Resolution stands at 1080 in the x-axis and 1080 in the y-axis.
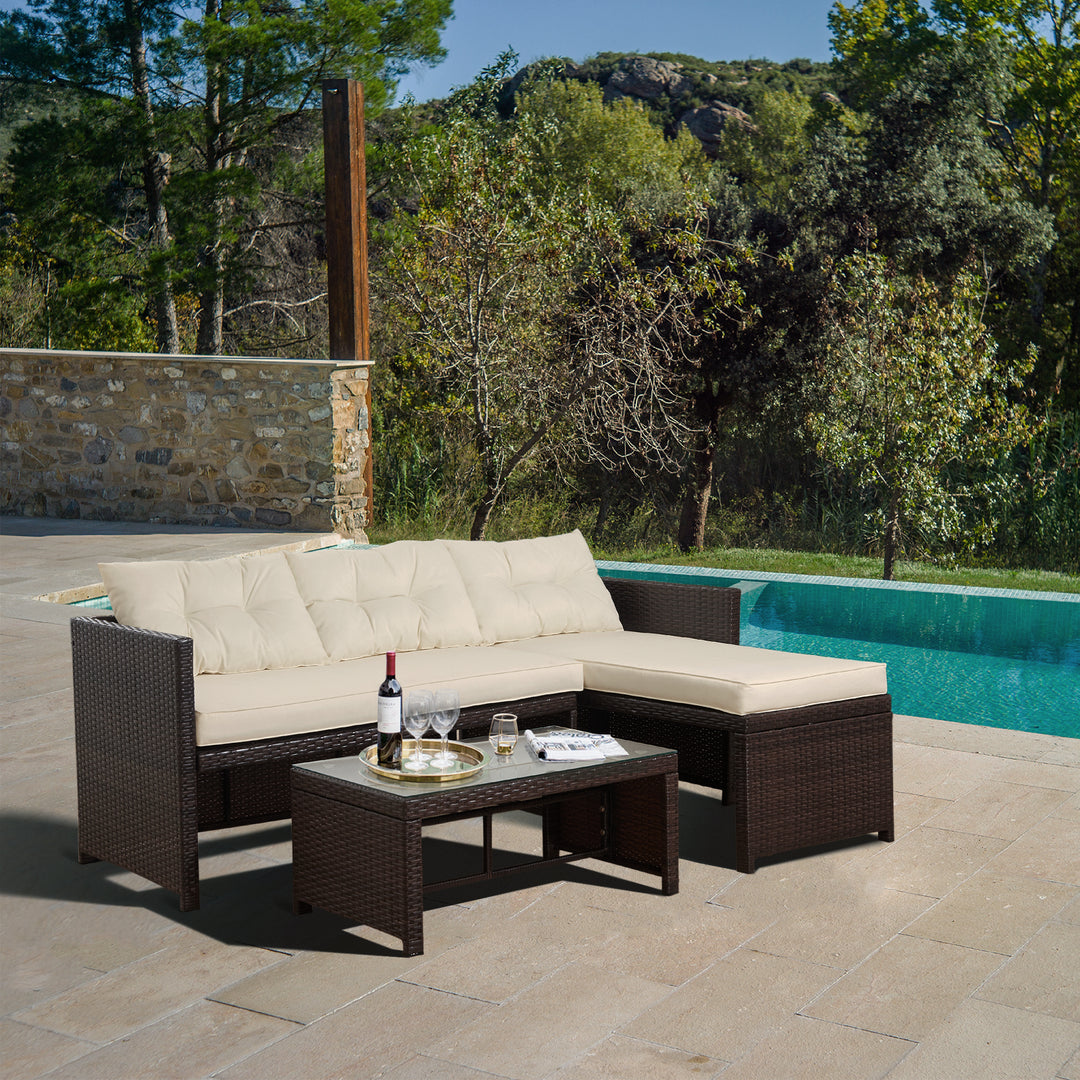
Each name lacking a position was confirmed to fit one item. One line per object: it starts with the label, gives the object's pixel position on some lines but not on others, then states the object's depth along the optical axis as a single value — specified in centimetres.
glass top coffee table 272
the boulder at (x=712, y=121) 3425
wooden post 997
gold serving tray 282
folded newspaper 301
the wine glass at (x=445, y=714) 294
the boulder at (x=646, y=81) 3594
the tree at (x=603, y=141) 2708
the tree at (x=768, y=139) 3155
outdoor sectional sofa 307
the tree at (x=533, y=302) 874
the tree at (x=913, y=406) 912
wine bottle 288
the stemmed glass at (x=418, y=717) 292
